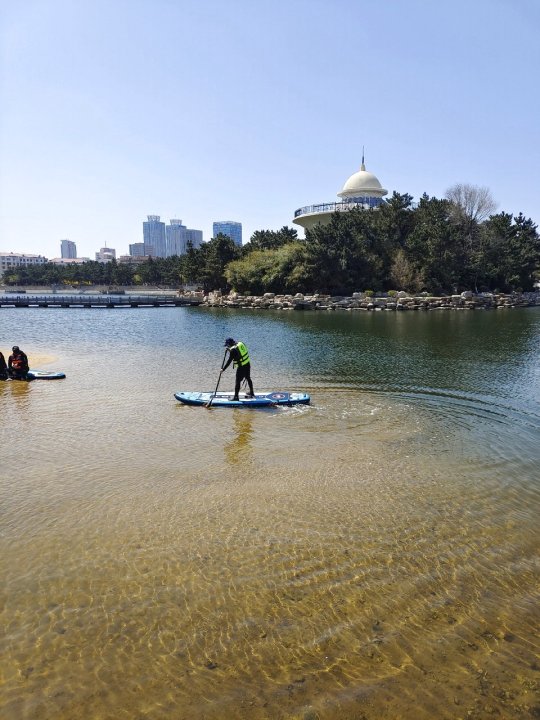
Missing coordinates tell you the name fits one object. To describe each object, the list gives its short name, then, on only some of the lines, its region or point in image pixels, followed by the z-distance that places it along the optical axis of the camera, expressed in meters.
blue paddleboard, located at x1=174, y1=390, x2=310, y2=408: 15.51
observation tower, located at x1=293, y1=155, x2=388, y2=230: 76.66
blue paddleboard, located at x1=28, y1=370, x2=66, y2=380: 19.80
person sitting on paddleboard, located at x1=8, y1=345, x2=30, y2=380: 19.55
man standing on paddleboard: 15.09
